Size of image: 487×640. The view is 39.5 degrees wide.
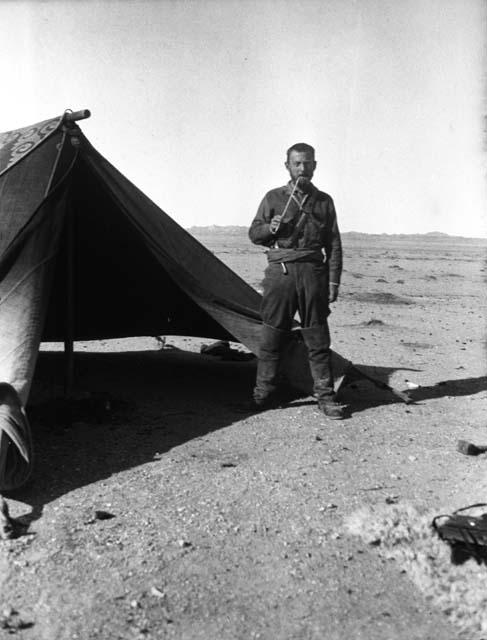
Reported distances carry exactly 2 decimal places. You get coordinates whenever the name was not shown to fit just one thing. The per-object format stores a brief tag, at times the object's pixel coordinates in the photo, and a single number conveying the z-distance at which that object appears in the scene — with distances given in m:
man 5.90
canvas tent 4.99
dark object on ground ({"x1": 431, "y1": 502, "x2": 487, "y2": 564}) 3.52
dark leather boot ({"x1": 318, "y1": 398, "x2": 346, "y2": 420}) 5.91
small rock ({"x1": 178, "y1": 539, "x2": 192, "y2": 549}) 3.63
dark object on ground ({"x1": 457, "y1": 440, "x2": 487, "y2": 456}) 5.24
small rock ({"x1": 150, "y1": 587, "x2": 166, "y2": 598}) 3.16
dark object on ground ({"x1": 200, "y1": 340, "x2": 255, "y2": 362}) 8.12
